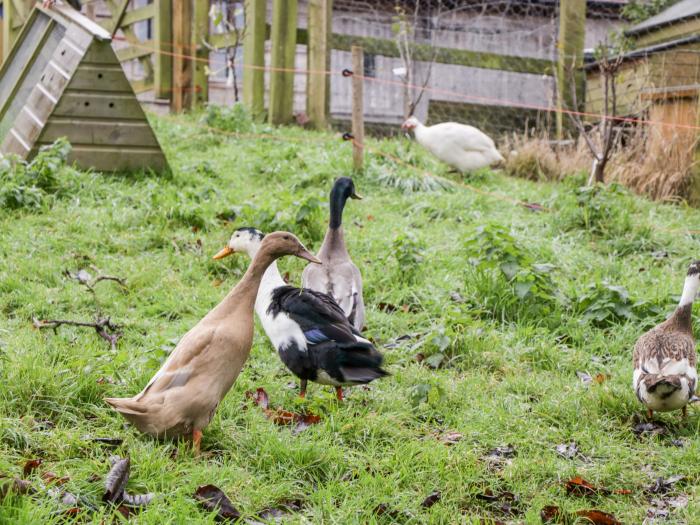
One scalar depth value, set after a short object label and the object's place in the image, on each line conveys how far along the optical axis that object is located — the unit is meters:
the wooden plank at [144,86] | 12.66
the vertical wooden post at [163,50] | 12.02
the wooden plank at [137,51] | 12.39
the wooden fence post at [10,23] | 11.60
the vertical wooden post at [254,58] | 11.02
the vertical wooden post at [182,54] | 12.14
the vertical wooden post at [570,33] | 11.18
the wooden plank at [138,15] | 11.98
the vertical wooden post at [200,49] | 12.17
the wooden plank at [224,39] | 12.00
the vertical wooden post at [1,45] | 12.84
